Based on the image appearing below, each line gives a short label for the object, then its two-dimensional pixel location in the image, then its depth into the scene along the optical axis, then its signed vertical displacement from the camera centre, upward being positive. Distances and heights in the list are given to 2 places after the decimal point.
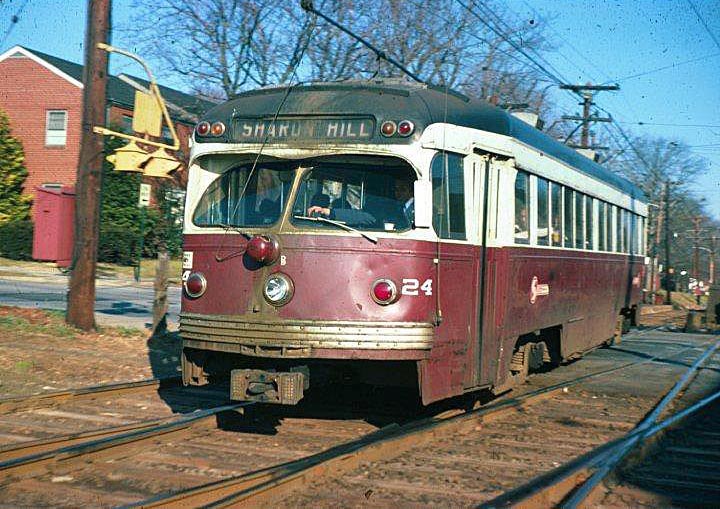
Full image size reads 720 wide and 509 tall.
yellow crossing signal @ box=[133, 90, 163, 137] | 12.11 +2.04
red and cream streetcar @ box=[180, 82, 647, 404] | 7.45 +0.31
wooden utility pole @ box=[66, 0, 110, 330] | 13.41 +1.58
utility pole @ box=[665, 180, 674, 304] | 55.72 +2.62
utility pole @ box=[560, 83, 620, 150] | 33.22 +6.90
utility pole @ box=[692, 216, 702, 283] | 79.01 +4.24
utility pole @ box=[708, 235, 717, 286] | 88.24 +2.86
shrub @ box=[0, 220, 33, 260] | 32.59 +0.92
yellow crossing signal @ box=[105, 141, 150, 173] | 11.86 +1.43
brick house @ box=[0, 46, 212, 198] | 37.34 +6.46
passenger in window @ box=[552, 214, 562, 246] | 11.21 +0.68
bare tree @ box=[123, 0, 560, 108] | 34.25 +9.10
